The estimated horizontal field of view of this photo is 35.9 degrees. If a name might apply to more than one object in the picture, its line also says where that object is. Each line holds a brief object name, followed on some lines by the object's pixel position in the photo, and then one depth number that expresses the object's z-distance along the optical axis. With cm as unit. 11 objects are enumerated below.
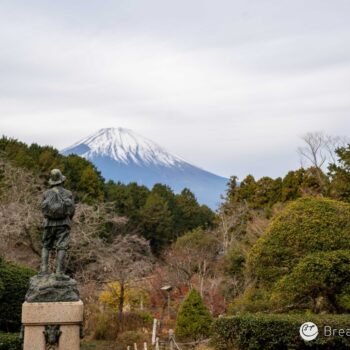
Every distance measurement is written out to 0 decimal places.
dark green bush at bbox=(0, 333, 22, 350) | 1154
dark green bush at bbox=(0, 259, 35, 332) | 1437
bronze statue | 830
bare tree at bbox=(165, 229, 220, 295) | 2612
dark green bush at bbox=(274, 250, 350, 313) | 1394
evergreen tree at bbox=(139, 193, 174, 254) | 4219
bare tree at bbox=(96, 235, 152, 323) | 2322
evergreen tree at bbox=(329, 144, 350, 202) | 2347
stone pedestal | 787
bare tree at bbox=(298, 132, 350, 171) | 2910
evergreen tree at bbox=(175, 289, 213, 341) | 1731
